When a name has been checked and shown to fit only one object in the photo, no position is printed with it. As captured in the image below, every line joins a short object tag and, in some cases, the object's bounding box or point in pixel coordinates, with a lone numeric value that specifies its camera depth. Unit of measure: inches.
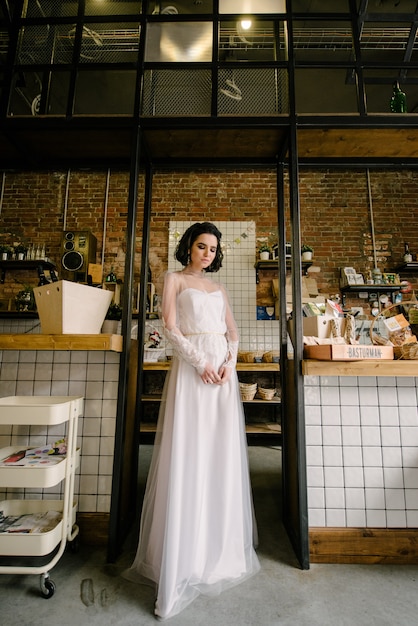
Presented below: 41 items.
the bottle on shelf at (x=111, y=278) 191.2
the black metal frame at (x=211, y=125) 77.9
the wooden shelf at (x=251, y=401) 167.9
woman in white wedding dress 64.4
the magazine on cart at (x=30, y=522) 66.4
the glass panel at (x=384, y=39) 138.6
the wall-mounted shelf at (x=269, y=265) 189.3
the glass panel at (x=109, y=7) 98.2
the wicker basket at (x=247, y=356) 172.4
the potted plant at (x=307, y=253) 187.2
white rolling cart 62.9
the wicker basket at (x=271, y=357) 171.9
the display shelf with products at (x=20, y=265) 190.5
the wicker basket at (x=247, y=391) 168.7
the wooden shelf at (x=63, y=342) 74.2
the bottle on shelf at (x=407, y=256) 189.3
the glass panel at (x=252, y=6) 93.5
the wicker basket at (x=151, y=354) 176.2
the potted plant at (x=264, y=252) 189.9
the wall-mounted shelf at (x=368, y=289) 185.3
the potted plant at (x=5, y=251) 191.5
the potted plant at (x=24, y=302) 183.7
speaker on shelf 188.1
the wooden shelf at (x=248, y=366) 166.7
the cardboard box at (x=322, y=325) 80.1
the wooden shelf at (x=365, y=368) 71.5
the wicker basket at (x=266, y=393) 171.5
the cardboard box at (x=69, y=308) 73.9
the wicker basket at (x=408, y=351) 74.0
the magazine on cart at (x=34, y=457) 66.4
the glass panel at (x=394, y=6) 150.9
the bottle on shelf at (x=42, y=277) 82.4
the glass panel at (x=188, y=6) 158.2
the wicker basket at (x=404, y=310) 186.5
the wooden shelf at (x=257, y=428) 163.9
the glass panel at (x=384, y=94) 186.1
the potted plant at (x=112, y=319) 85.7
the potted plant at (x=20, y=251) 190.9
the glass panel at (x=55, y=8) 99.1
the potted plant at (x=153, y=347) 177.2
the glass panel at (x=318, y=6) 152.3
